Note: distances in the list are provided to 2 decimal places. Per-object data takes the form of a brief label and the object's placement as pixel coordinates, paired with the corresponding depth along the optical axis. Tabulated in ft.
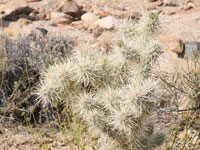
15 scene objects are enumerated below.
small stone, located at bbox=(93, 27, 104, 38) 22.52
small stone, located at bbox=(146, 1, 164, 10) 30.73
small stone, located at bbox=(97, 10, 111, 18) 27.73
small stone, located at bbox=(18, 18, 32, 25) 25.19
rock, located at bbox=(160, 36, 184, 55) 19.13
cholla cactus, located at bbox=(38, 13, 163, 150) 8.04
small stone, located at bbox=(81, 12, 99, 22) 26.96
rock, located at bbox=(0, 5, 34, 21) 25.98
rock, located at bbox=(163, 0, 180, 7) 31.59
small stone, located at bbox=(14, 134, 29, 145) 12.13
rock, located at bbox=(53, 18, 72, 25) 25.84
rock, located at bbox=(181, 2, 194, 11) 30.10
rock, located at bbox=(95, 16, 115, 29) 23.19
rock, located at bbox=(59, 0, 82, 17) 27.81
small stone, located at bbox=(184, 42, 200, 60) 18.61
